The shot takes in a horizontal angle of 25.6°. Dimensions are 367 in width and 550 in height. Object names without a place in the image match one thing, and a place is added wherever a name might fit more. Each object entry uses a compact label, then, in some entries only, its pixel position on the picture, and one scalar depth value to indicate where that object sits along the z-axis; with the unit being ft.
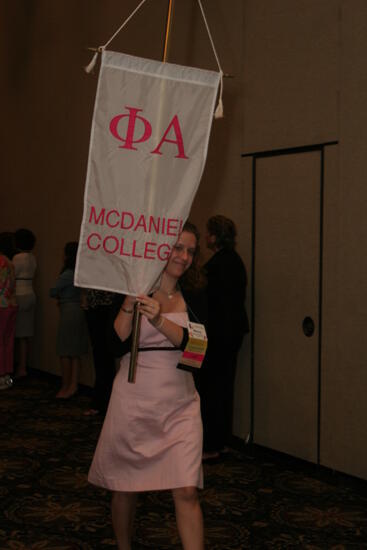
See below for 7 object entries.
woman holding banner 10.18
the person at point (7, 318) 24.98
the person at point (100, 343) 20.77
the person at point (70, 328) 24.17
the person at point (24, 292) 27.43
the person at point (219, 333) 17.57
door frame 16.79
